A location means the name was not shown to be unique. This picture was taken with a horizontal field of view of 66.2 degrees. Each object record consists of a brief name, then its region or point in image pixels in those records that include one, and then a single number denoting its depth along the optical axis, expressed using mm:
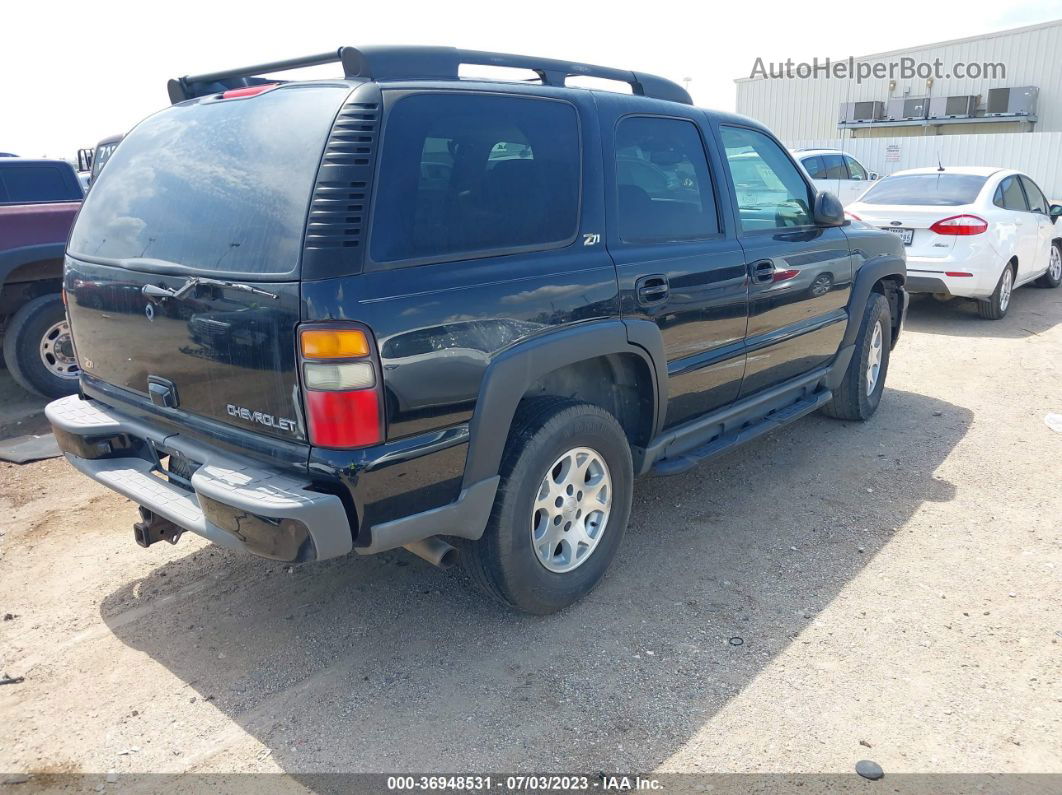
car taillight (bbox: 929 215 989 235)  8383
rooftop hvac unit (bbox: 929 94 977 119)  25688
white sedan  8414
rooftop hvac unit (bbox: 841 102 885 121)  27891
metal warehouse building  25344
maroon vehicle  6086
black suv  2521
